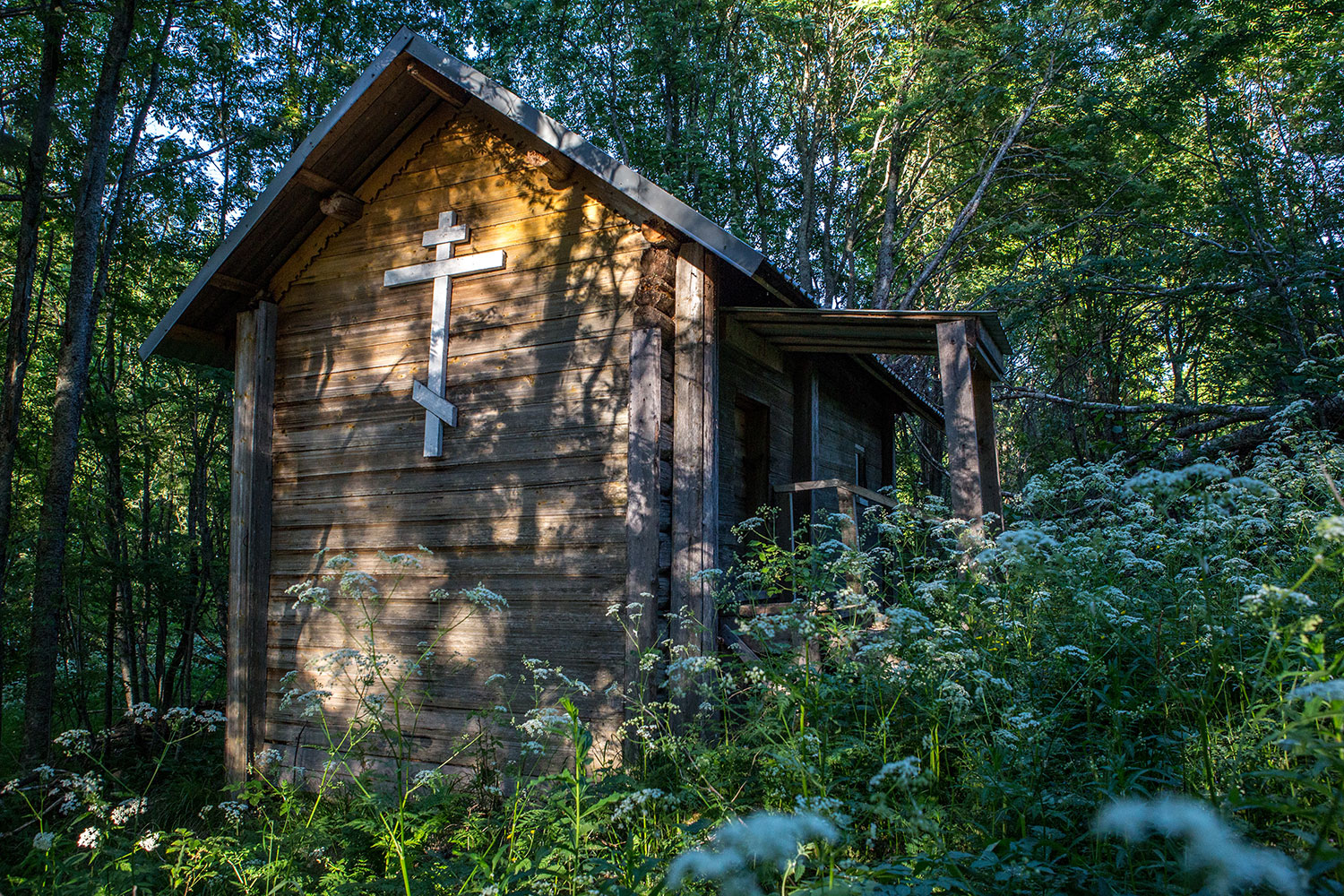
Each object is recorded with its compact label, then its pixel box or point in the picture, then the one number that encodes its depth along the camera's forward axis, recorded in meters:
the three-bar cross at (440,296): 6.22
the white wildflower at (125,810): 3.29
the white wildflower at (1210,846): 1.21
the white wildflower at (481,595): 3.77
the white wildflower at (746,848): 1.41
